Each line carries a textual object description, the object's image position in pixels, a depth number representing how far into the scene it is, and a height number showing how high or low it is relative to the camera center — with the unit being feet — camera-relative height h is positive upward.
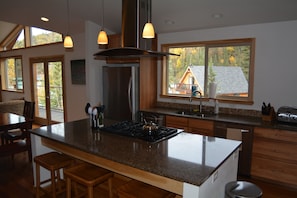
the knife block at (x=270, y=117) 11.03 -1.88
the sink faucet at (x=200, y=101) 13.46 -1.40
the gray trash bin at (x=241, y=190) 5.78 -2.99
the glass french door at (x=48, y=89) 20.76 -1.17
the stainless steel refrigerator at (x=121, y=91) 14.26 -0.87
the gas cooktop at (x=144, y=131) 7.53 -1.95
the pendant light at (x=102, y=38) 8.52 +1.51
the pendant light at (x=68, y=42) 9.39 +1.50
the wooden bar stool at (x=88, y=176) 6.70 -3.06
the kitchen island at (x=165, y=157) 5.19 -2.14
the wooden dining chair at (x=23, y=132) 13.07 -3.35
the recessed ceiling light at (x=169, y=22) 13.16 +3.33
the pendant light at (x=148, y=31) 6.97 +1.47
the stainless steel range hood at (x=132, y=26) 8.26 +1.95
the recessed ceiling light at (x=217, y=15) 11.39 +3.25
